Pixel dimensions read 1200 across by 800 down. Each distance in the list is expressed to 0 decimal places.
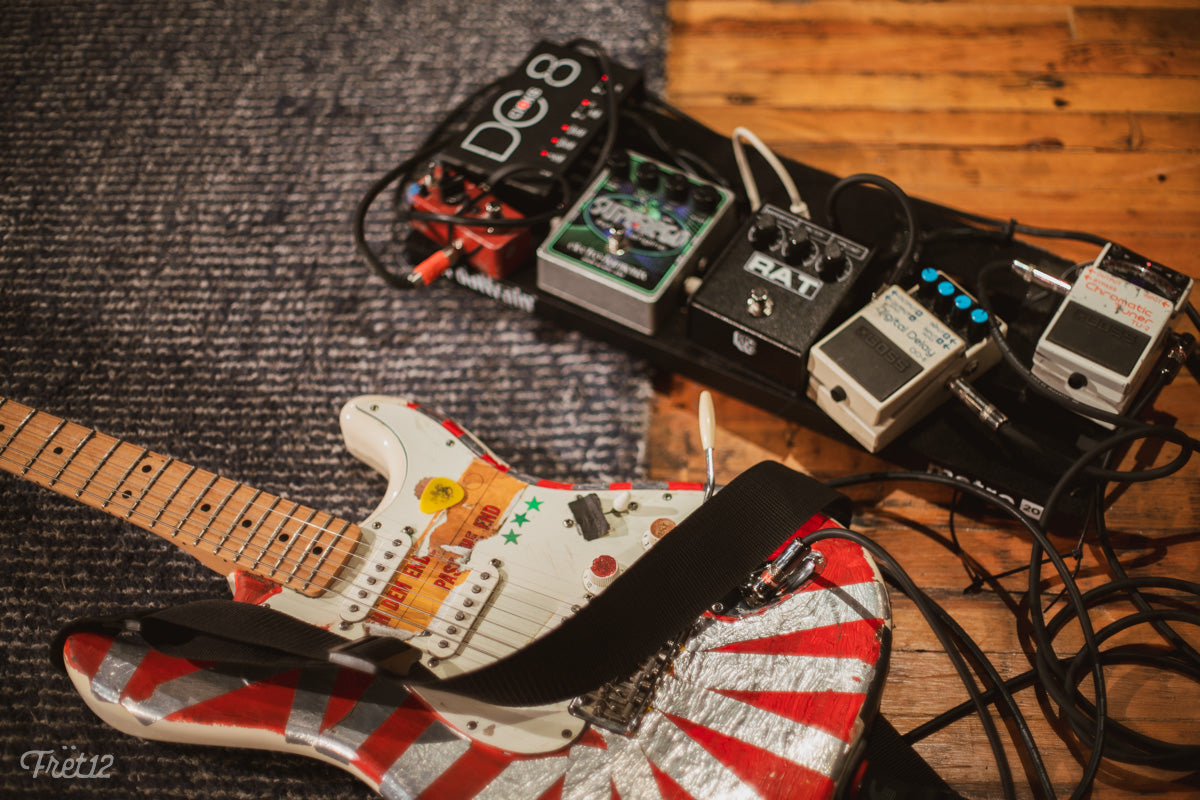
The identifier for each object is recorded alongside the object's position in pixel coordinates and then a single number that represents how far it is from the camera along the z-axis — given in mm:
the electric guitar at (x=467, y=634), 850
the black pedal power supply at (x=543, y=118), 1229
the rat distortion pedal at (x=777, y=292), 1086
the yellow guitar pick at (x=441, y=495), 1020
